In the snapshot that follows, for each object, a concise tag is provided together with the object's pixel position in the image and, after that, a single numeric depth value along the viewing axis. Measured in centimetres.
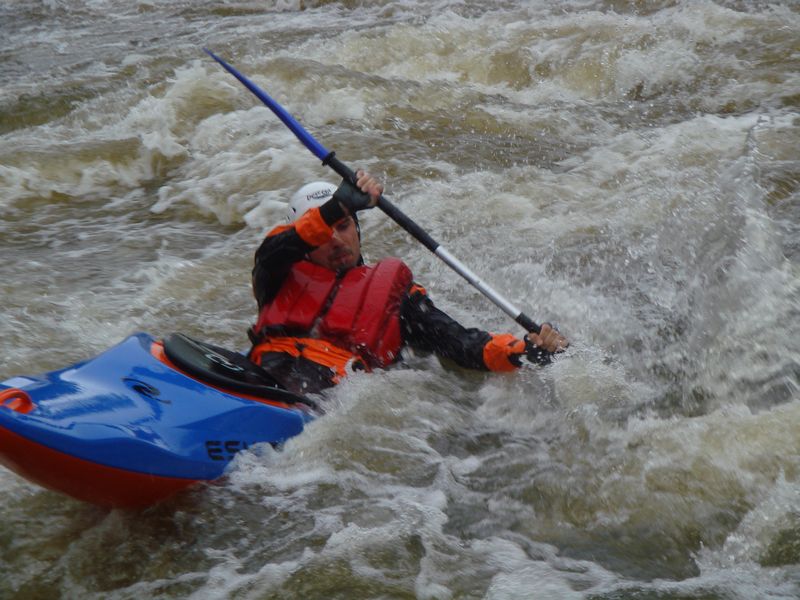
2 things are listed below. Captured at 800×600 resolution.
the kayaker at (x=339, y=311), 794
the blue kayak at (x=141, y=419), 611
